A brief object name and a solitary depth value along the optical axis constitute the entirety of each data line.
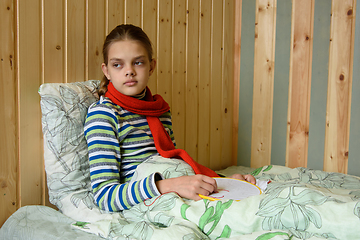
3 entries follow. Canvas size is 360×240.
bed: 0.66
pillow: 1.01
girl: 0.87
